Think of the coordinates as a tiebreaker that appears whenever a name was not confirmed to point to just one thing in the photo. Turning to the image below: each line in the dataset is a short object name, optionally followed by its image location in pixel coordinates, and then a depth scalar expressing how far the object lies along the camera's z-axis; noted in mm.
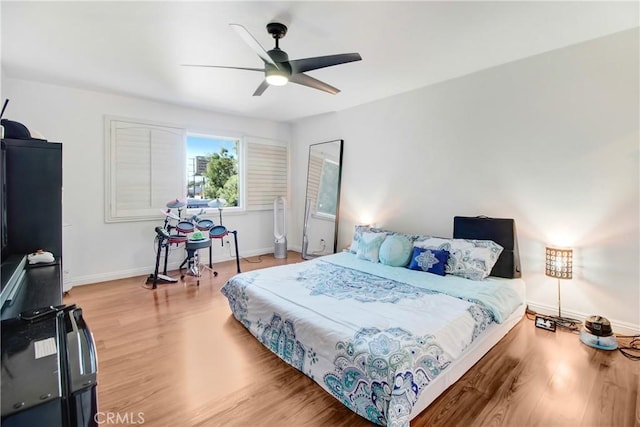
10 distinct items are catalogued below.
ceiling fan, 2238
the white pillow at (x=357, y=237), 3894
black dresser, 657
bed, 1634
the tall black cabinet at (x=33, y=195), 1906
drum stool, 3971
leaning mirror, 5023
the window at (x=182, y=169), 4129
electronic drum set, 3961
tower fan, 5491
